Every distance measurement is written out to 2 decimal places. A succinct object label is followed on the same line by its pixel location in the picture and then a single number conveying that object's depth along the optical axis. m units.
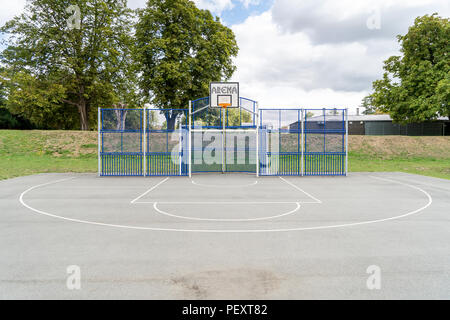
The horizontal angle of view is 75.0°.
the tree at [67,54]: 26.06
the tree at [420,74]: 26.08
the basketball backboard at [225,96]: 16.61
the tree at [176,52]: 23.55
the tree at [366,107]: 69.57
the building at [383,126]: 32.66
